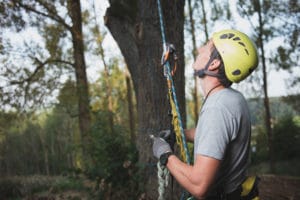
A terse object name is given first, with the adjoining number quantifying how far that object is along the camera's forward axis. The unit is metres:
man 1.59
